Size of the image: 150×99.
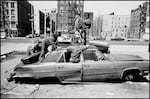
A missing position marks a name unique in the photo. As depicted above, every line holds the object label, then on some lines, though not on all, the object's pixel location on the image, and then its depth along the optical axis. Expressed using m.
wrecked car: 4.72
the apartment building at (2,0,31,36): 58.05
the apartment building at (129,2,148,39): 72.62
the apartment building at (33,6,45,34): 60.86
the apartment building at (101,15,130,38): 87.38
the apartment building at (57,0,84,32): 49.85
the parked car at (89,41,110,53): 11.93
